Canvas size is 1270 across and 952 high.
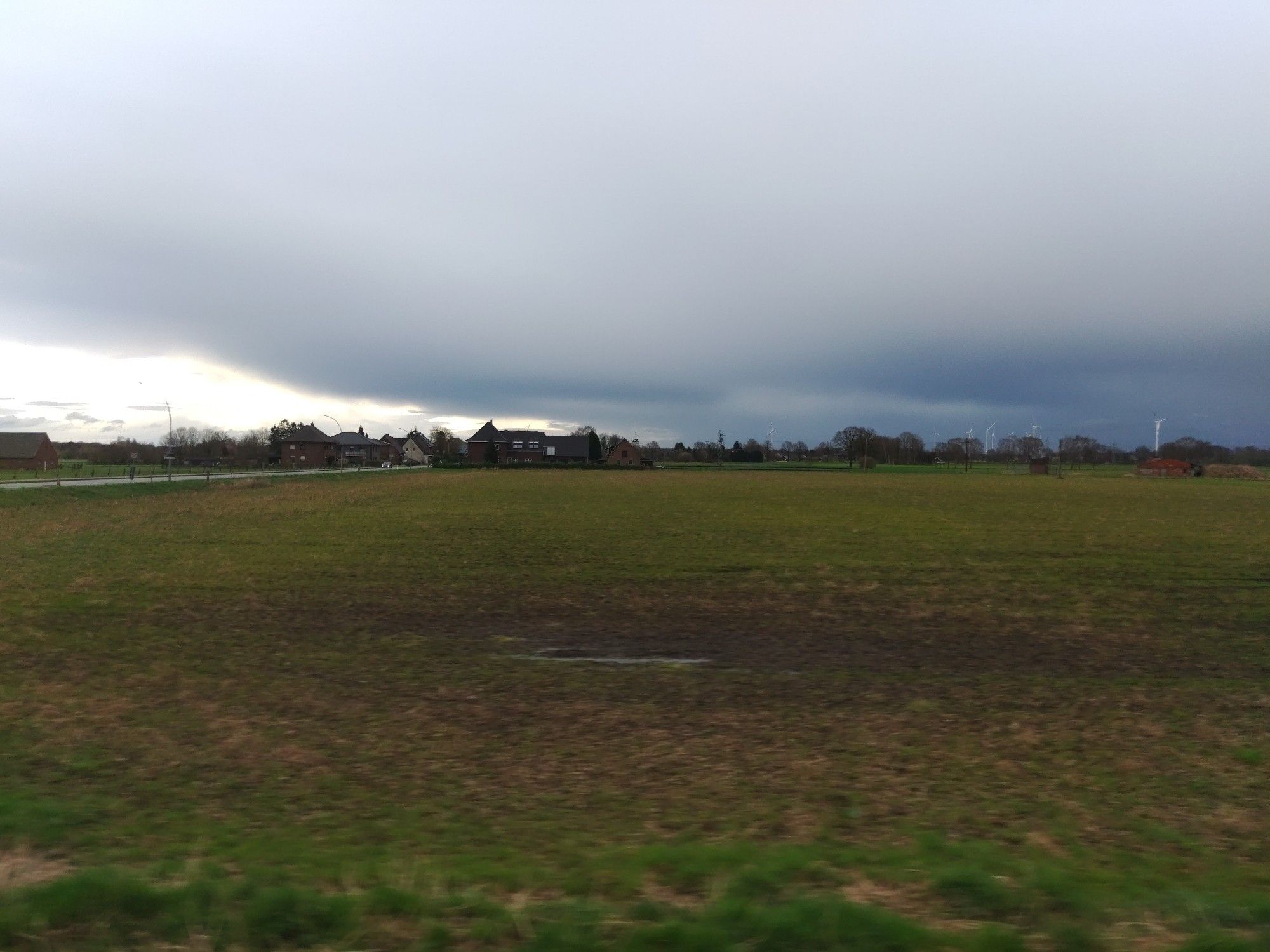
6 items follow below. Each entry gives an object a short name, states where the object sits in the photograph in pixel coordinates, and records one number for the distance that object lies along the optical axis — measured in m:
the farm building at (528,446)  178.12
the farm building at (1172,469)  133.12
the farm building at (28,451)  115.69
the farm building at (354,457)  179.88
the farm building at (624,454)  170.25
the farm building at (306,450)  187.25
